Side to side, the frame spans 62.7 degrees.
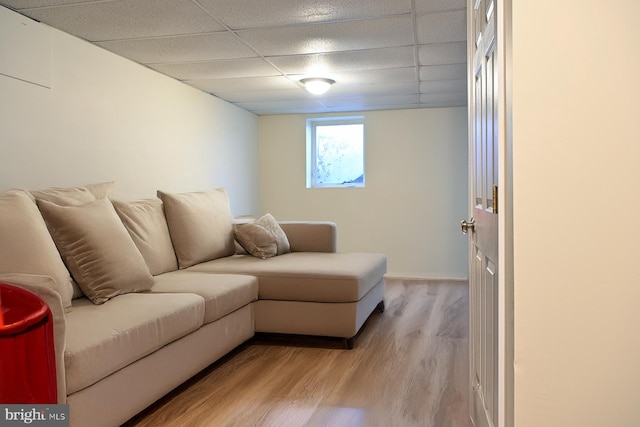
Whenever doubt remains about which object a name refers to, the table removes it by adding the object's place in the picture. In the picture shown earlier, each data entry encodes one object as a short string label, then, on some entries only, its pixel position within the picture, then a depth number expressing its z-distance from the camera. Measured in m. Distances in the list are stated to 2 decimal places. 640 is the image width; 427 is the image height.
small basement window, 5.93
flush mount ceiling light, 4.17
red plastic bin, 1.00
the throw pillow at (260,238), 3.74
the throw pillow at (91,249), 2.31
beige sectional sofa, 1.86
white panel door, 1.46
